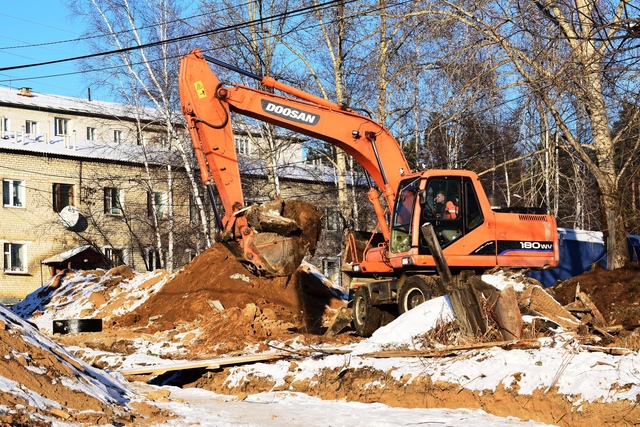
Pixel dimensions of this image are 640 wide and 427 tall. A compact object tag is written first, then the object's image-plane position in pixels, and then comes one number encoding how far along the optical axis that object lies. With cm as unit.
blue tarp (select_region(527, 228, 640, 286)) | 2500
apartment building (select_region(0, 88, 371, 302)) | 3853
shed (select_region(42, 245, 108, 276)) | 4066
